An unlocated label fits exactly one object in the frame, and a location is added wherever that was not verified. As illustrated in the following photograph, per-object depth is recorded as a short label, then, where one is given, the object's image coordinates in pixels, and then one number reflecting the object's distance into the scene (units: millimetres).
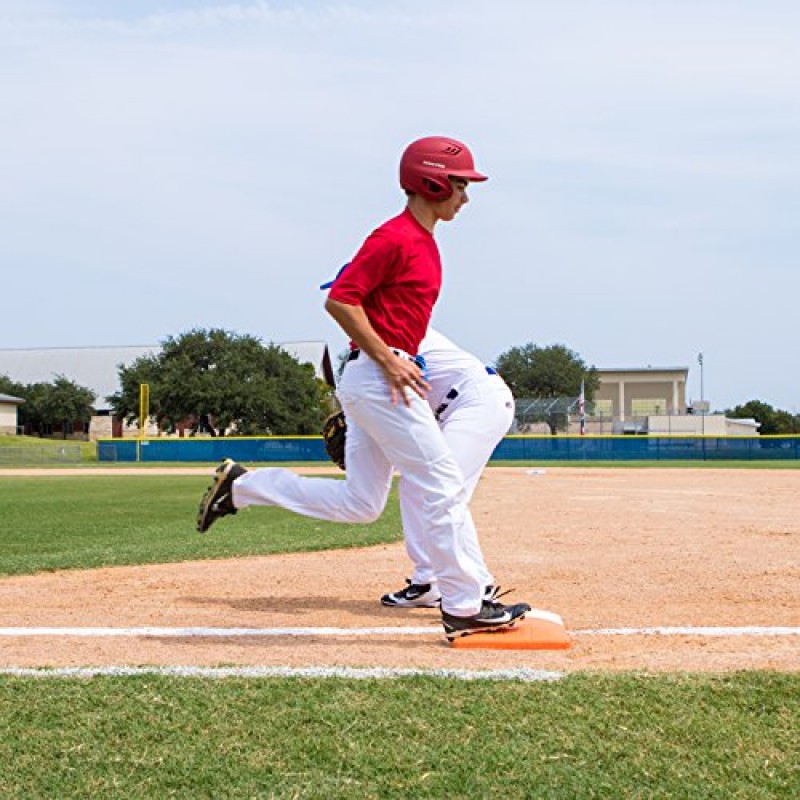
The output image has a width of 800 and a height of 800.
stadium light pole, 69956
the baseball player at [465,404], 5078
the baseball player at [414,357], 4383
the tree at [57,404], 88312
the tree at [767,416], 97312
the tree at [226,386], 67688
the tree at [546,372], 95062
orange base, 4352
